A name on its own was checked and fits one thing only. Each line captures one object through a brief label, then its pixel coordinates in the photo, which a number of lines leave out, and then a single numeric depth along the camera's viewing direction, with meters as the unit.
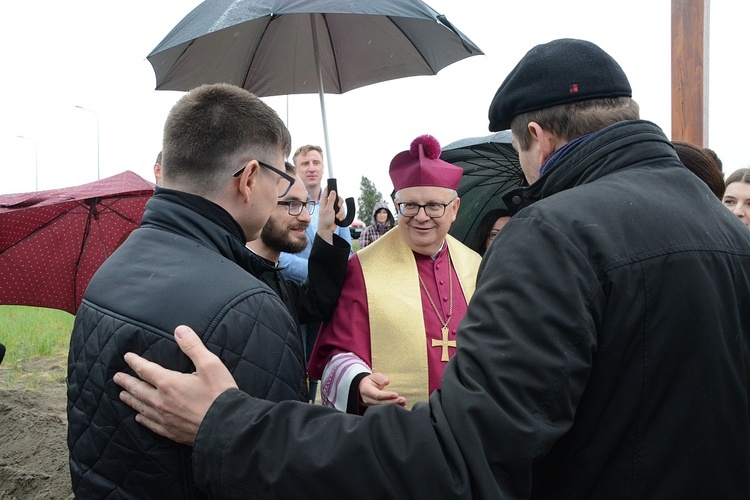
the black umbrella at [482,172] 3.99
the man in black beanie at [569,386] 1.19
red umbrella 4.19
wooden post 4.18
